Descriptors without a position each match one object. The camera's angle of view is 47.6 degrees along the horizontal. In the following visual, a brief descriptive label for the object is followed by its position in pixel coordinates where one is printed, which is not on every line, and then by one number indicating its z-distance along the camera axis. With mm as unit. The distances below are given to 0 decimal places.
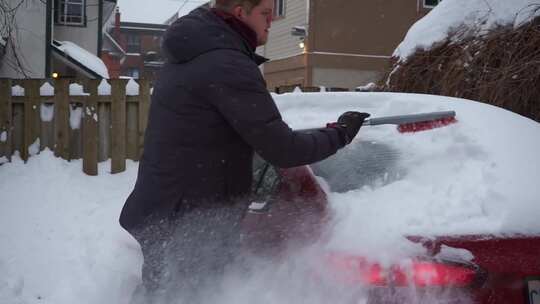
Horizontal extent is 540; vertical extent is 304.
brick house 42125
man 2244
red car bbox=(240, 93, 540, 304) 2043
